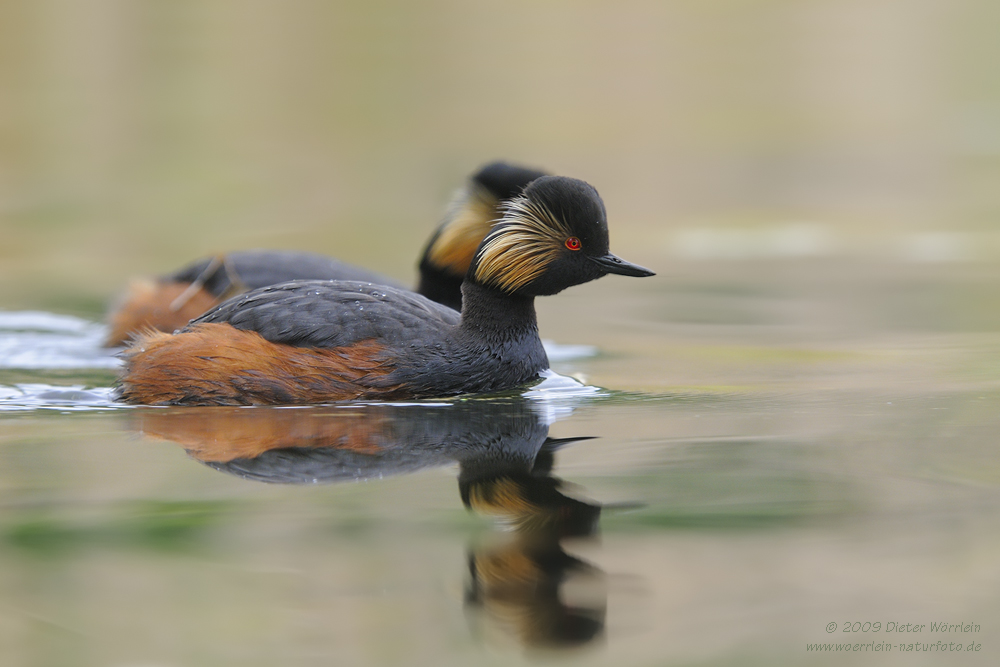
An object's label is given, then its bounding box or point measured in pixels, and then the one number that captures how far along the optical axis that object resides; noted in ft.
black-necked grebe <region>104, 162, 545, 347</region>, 58.39
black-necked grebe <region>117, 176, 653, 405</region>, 43.50
